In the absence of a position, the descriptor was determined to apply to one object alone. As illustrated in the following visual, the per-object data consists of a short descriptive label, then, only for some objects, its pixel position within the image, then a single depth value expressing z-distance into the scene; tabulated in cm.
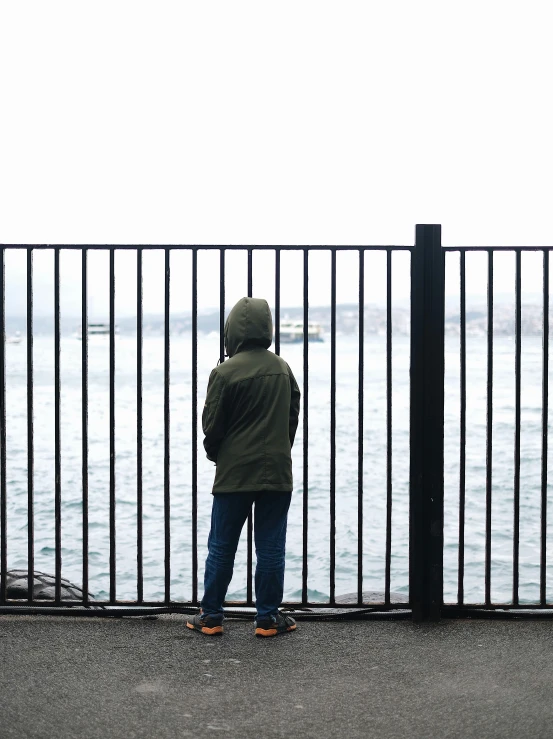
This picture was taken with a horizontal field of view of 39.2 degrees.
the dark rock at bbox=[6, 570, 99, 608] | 514
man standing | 378
